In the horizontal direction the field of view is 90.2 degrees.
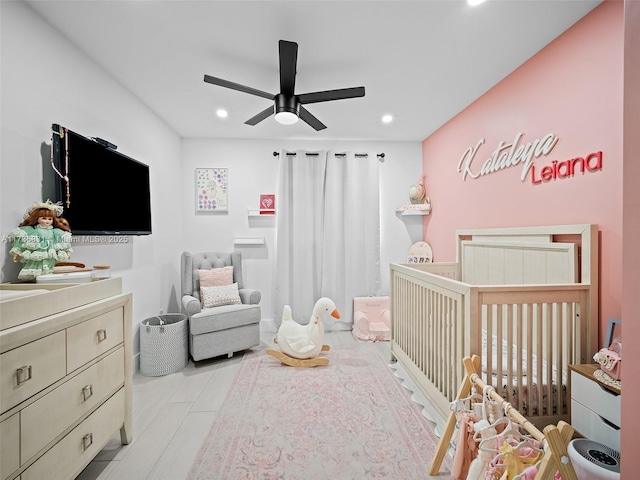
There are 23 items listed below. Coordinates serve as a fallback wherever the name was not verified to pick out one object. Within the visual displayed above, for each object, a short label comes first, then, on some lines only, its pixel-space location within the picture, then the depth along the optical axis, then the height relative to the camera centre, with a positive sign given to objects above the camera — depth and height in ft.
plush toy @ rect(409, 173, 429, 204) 12.95 +1.82
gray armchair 9.27 -2.50
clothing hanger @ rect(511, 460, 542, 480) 3.52 -2.64
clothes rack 3.33 -2.25
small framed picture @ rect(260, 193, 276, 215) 12.98 +1.43
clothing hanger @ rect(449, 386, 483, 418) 4.81 -2.53
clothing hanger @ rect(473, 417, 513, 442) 4.05 -2.40
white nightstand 4.44 -2.52
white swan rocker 9.29 -3.06
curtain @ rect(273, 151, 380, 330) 12.94 +0.21
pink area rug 5.21 -3.78
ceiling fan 6.59 +3.14
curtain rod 12.95 +3.40
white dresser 3.41 -1.80
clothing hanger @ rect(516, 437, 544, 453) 3.88 -2.57
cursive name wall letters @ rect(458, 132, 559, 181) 6.80 +2.00
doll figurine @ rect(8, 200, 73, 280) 4.90 -0.04
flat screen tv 5.80 +1.12
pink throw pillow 11.00 -1.38
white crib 5.42 -1.54
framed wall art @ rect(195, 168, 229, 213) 12.74 +1.91
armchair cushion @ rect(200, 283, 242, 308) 10.52 -1.95
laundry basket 8.67 -3.06
